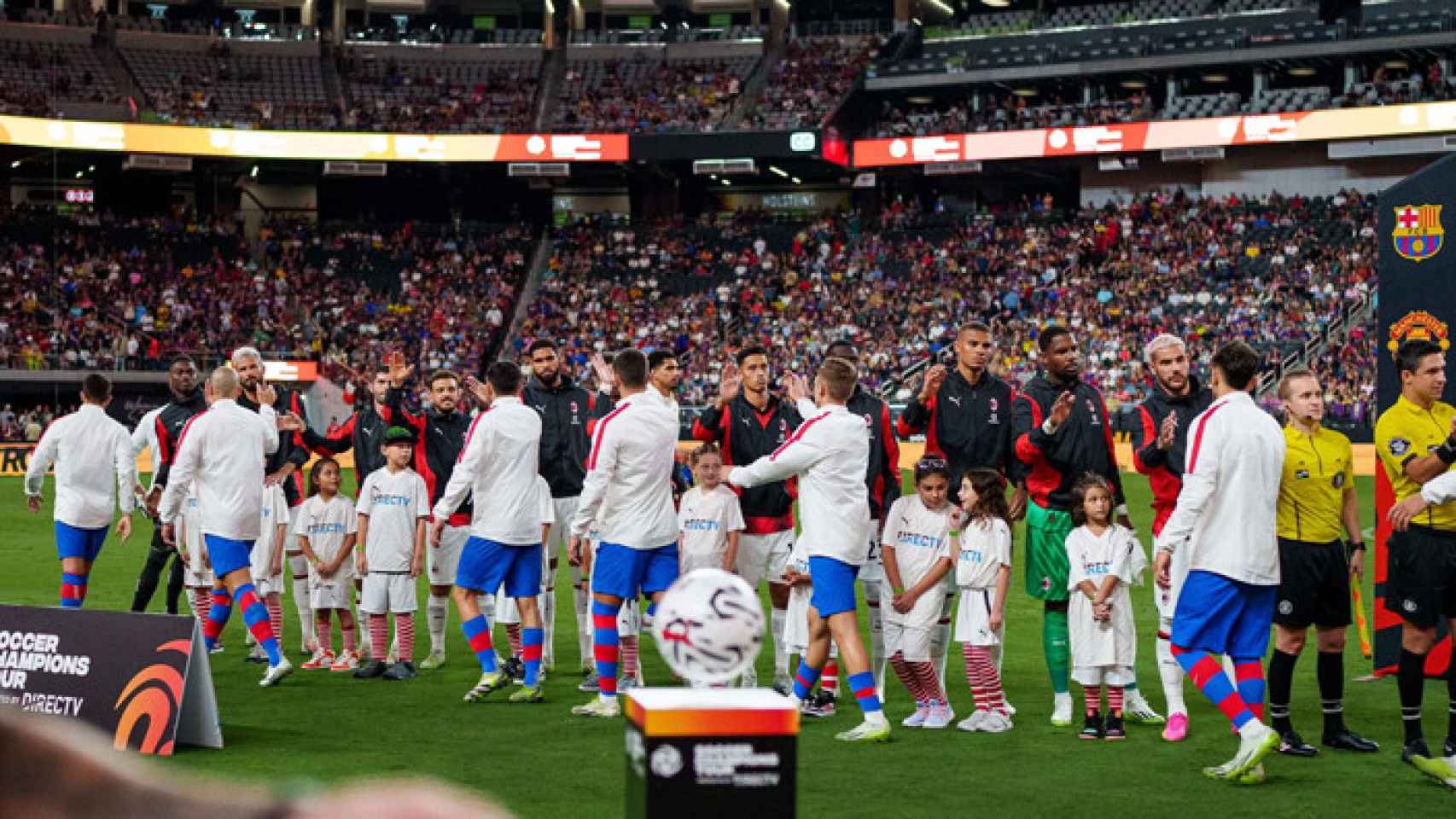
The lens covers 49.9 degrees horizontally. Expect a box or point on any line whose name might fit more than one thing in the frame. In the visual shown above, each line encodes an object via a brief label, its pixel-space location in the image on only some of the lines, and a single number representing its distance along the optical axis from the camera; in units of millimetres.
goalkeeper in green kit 9344
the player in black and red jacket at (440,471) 11656
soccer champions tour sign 8383
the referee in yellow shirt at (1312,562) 8492
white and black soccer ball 3986
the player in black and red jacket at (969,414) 10023
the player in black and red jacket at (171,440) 12312
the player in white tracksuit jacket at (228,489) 10516
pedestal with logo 3793
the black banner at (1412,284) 10156
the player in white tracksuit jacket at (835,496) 8898
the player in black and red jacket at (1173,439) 9102
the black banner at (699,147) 48462
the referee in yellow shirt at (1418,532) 8141
